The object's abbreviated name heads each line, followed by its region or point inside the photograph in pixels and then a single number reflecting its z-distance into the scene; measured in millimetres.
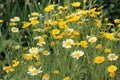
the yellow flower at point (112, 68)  2586
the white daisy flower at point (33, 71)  2664
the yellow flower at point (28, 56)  2809
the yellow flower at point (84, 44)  2732
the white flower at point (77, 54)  2650
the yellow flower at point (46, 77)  2663
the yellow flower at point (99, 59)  2627
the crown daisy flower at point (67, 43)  2736
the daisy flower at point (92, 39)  2789
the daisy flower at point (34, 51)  2809
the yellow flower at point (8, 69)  2865
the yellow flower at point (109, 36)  2755
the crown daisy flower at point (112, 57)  2713
